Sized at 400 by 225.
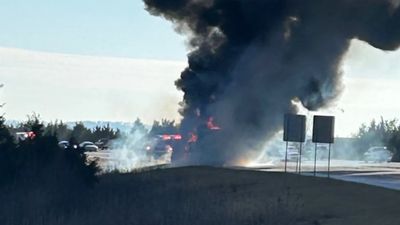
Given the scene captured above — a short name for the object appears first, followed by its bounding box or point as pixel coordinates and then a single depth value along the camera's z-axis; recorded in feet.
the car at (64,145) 180.20
